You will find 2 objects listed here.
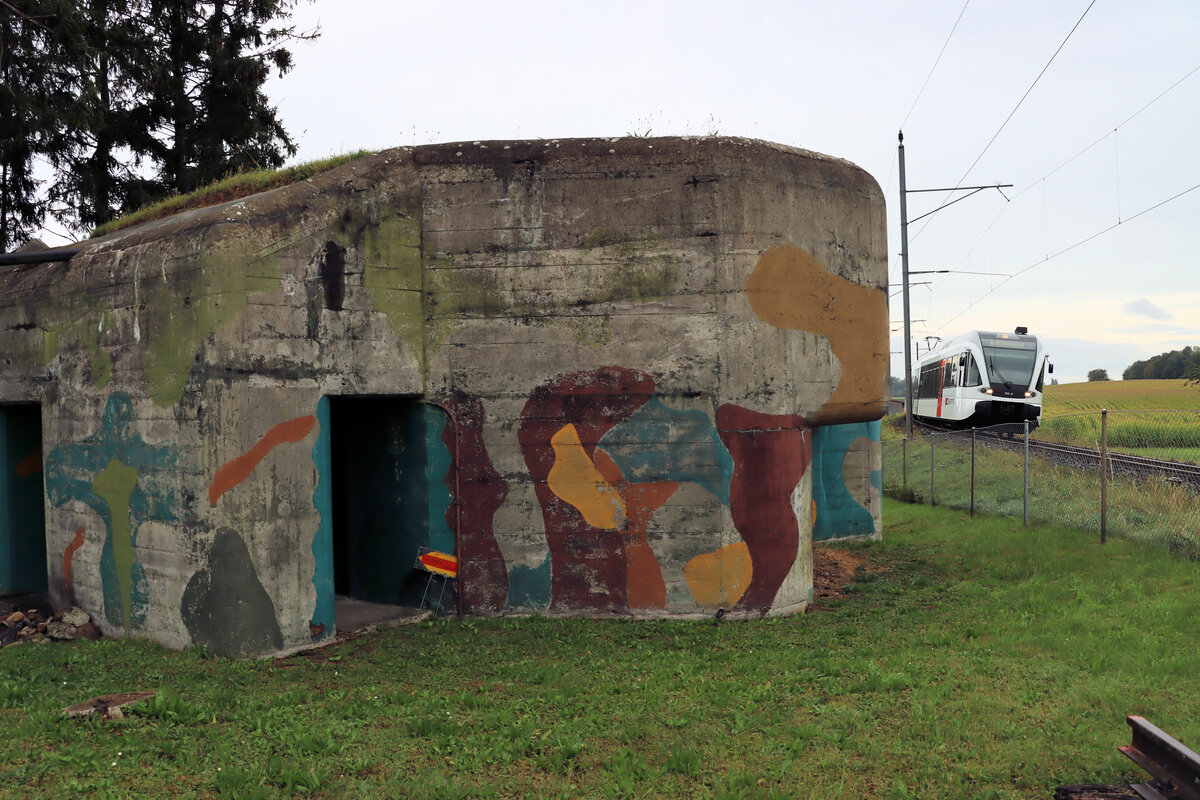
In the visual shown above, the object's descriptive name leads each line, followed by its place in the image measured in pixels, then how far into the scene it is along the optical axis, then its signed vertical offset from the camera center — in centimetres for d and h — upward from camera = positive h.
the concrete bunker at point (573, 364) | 870 +25
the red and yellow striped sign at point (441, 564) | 884 -184
